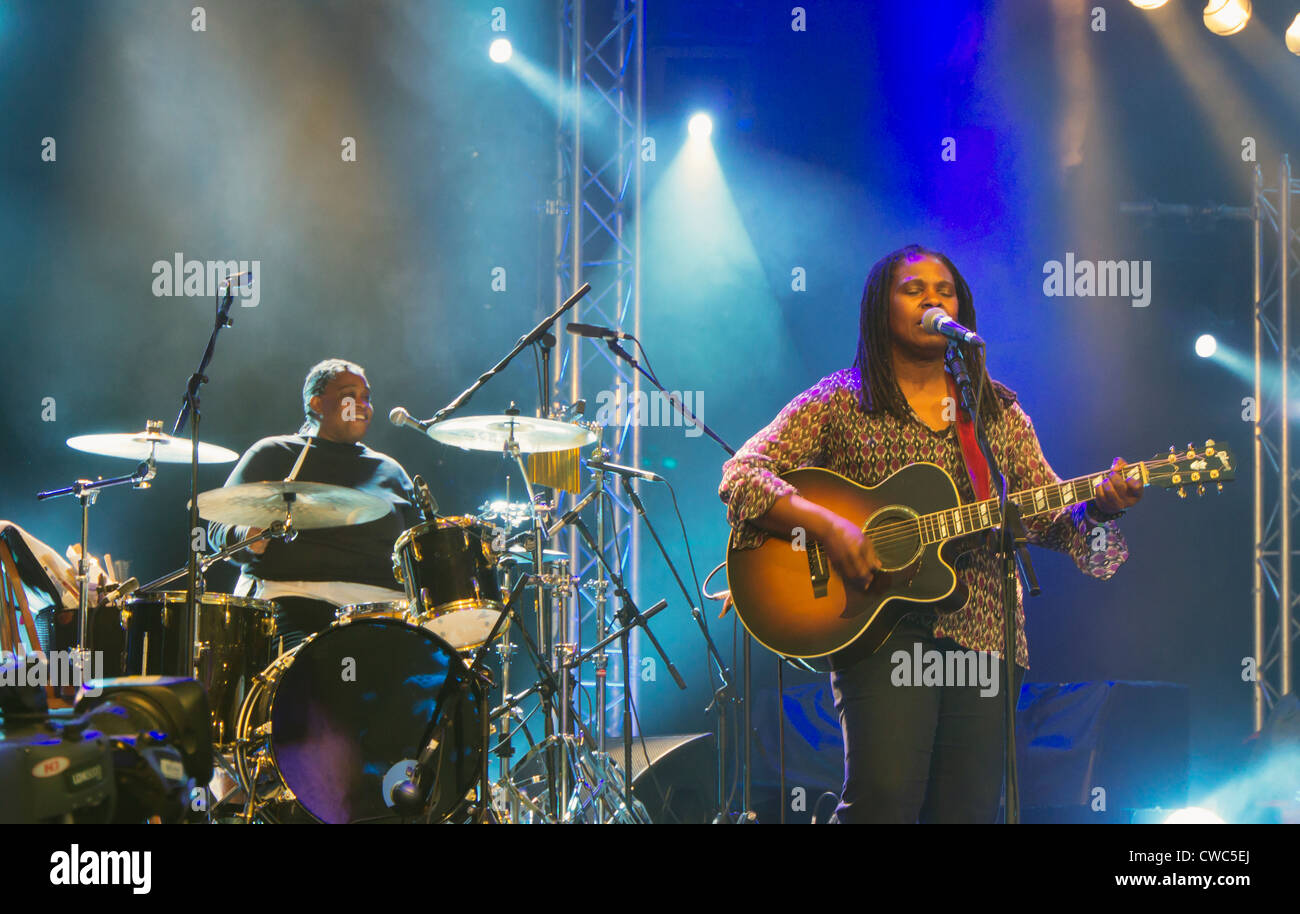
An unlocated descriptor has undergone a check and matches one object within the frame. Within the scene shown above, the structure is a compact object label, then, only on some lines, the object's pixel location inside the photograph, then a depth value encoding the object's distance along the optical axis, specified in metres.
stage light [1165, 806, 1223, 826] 5.52
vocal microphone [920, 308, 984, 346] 2.84
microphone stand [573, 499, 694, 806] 4.82
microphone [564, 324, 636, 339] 4.74
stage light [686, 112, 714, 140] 8.67
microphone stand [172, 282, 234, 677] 4.44
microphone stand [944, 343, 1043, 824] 2.51
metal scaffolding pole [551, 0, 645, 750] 7.45
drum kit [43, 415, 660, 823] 4.41
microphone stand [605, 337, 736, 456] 4.53
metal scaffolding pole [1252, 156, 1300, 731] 7.59
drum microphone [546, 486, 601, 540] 4.98
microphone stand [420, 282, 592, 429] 4.71
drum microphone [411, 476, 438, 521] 5.11
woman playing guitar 2.82
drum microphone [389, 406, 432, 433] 4.64
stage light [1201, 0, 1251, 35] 7.05
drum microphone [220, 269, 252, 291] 4.84
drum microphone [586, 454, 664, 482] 4.96
